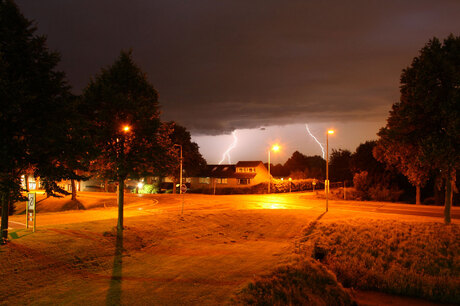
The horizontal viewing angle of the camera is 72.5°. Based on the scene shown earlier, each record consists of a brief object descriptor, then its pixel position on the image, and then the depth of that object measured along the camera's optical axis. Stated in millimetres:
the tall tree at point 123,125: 14625
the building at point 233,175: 74500
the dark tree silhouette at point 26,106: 10023
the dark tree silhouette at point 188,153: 59000
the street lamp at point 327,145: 25966
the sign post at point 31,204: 15430
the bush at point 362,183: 46359
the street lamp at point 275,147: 49784
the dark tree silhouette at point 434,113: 17656
